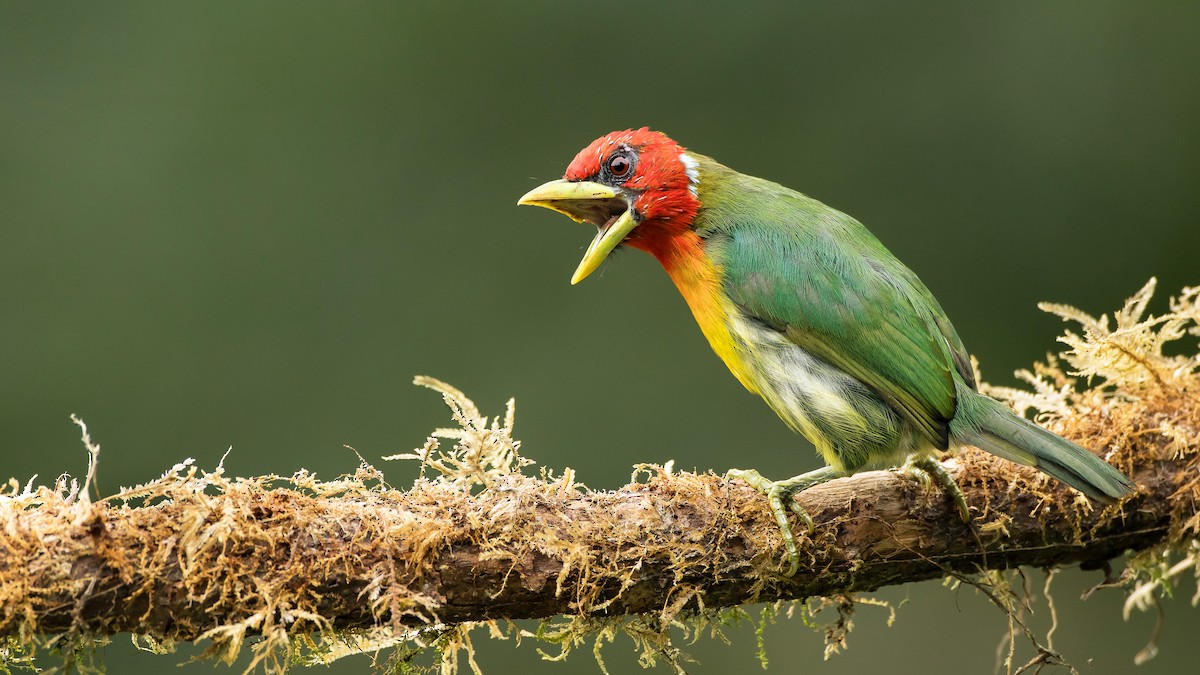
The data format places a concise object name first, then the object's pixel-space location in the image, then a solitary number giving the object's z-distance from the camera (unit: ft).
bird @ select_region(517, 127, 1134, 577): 16.89
